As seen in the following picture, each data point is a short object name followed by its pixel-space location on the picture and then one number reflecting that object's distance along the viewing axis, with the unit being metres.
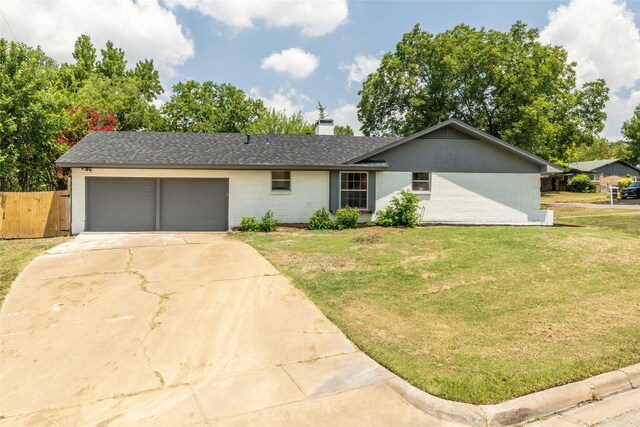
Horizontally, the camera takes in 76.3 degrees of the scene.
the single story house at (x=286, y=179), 15.63
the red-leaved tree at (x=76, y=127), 21.38
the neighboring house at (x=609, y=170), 54.09
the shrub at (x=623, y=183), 46.81
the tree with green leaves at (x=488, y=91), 31.08
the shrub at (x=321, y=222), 16.11
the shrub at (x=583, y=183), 50.06
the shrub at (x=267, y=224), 15.62
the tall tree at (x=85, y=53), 37.22
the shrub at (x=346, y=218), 16.28
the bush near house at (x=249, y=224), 15.68
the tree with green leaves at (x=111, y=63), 38.91
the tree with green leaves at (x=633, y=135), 57.44
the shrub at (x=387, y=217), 16.77
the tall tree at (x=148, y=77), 40.88
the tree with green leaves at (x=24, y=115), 16.91
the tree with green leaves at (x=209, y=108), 39.72
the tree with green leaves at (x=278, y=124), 40.25
